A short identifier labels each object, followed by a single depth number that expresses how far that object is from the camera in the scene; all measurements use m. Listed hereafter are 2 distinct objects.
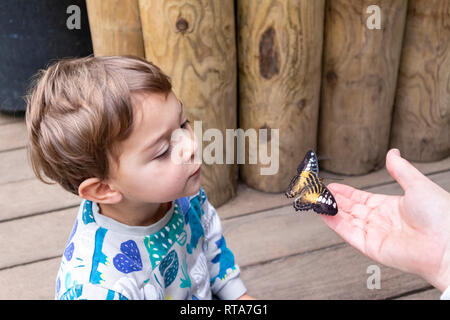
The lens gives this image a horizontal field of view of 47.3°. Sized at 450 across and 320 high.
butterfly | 1.30
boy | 1.12
